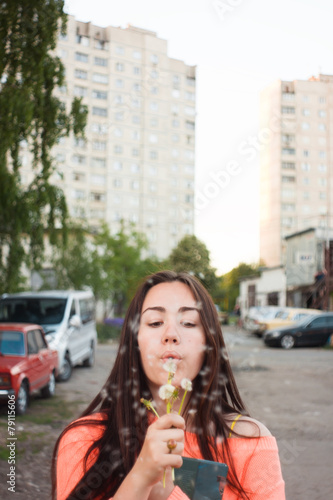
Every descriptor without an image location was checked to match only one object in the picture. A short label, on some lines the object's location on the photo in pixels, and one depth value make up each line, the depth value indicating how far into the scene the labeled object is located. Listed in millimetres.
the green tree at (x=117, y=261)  20531
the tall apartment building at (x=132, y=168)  36375
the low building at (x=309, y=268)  28344
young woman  1221
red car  6262
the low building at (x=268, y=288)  34344
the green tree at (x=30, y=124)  6227
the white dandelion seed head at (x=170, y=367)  933
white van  9336
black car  17641
